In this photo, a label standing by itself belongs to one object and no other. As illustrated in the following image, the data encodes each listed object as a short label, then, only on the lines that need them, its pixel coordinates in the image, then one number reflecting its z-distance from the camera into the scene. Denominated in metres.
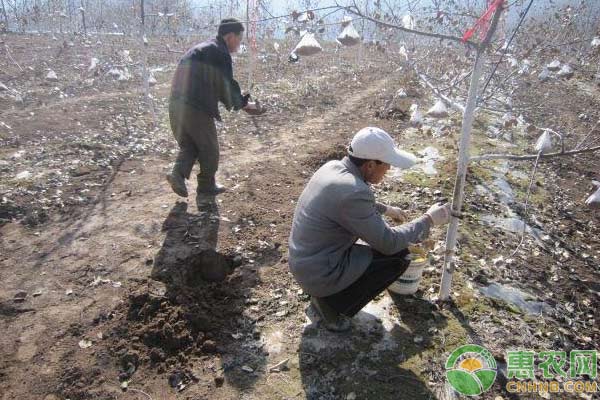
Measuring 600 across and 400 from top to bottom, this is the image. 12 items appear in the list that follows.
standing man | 4.41
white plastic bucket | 3.12
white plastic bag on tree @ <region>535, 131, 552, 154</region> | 2.79
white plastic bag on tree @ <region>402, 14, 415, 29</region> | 3.83
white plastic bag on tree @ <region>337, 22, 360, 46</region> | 4.55
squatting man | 2.43
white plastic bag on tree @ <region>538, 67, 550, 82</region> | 7.64
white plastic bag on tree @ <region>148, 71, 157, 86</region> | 11.38
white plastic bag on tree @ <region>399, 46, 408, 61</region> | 4.53
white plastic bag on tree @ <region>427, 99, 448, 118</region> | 4.59
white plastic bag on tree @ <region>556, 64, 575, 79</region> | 6.04
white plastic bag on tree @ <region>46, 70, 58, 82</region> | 10.91
